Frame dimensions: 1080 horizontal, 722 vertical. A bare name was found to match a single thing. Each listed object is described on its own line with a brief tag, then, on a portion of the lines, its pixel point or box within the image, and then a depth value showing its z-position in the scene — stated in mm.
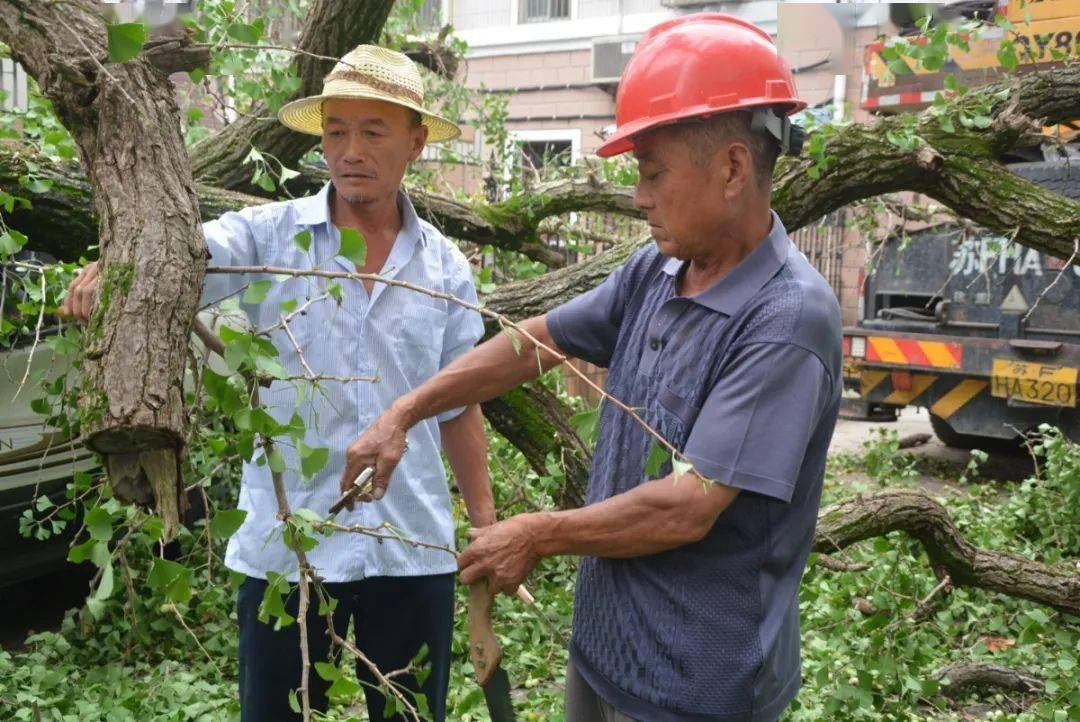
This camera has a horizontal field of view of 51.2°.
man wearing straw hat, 2752
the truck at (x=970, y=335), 7789
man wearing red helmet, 2076
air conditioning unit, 15055
